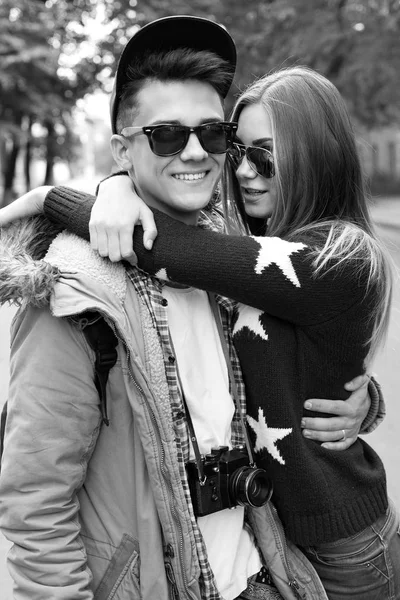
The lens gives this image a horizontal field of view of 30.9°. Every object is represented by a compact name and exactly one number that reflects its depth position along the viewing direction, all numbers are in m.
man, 1.77
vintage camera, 1.93
